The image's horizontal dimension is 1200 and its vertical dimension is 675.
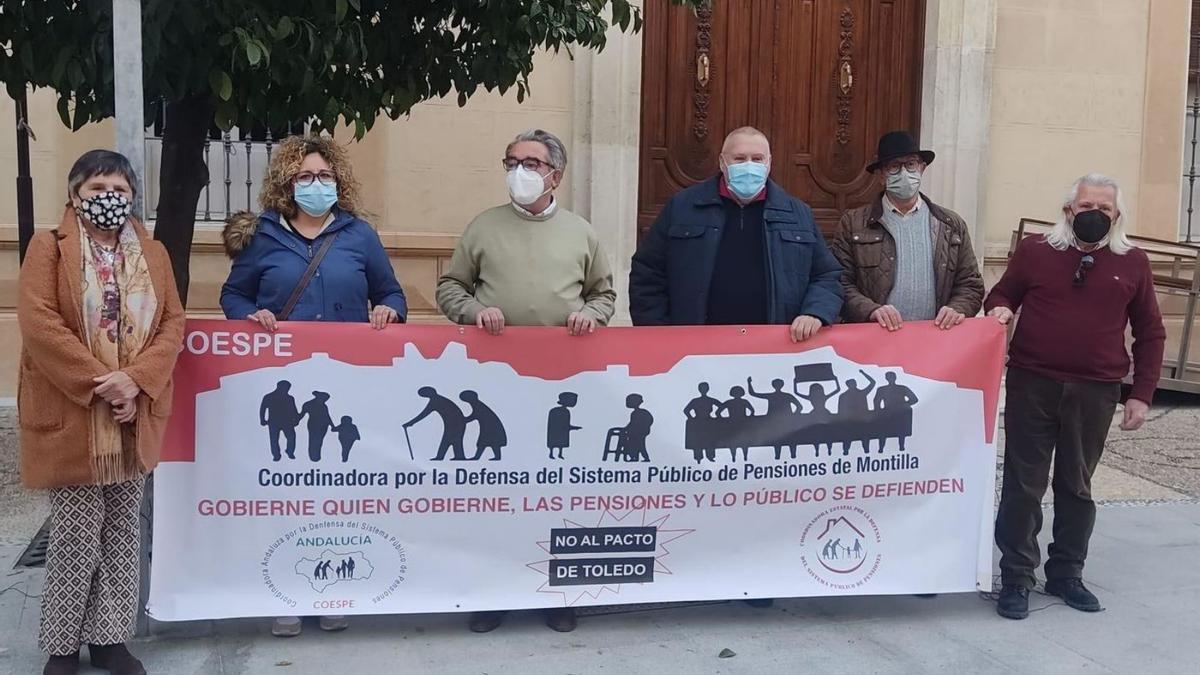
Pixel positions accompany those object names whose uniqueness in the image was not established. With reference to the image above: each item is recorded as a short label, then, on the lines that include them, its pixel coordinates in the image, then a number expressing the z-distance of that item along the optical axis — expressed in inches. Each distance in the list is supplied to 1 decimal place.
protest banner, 160.2
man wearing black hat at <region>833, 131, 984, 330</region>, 184.9
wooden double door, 355.3
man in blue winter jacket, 177.6
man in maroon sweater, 173.9
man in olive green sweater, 168.9
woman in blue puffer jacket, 163.9
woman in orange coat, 137.0
